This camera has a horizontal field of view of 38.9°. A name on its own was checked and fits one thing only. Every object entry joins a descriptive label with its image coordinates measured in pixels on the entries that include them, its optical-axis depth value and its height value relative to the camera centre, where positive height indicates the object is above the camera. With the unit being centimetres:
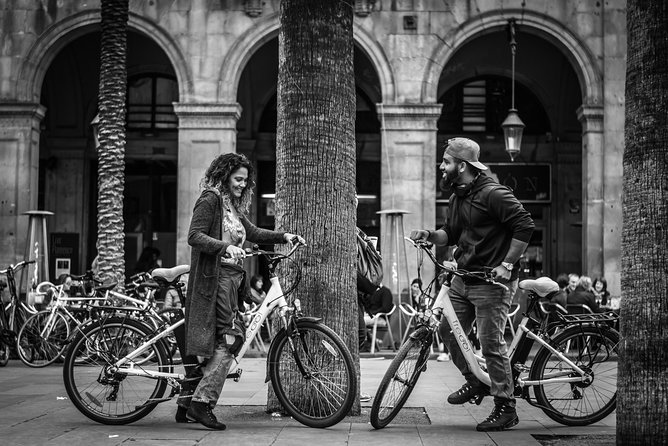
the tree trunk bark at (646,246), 502 -9
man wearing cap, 657 -18
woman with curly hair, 639 -36
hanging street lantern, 1822 +185
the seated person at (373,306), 1503 -135
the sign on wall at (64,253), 2164 -69
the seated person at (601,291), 1753 -117
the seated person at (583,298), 1575 -117
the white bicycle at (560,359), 668 -95
